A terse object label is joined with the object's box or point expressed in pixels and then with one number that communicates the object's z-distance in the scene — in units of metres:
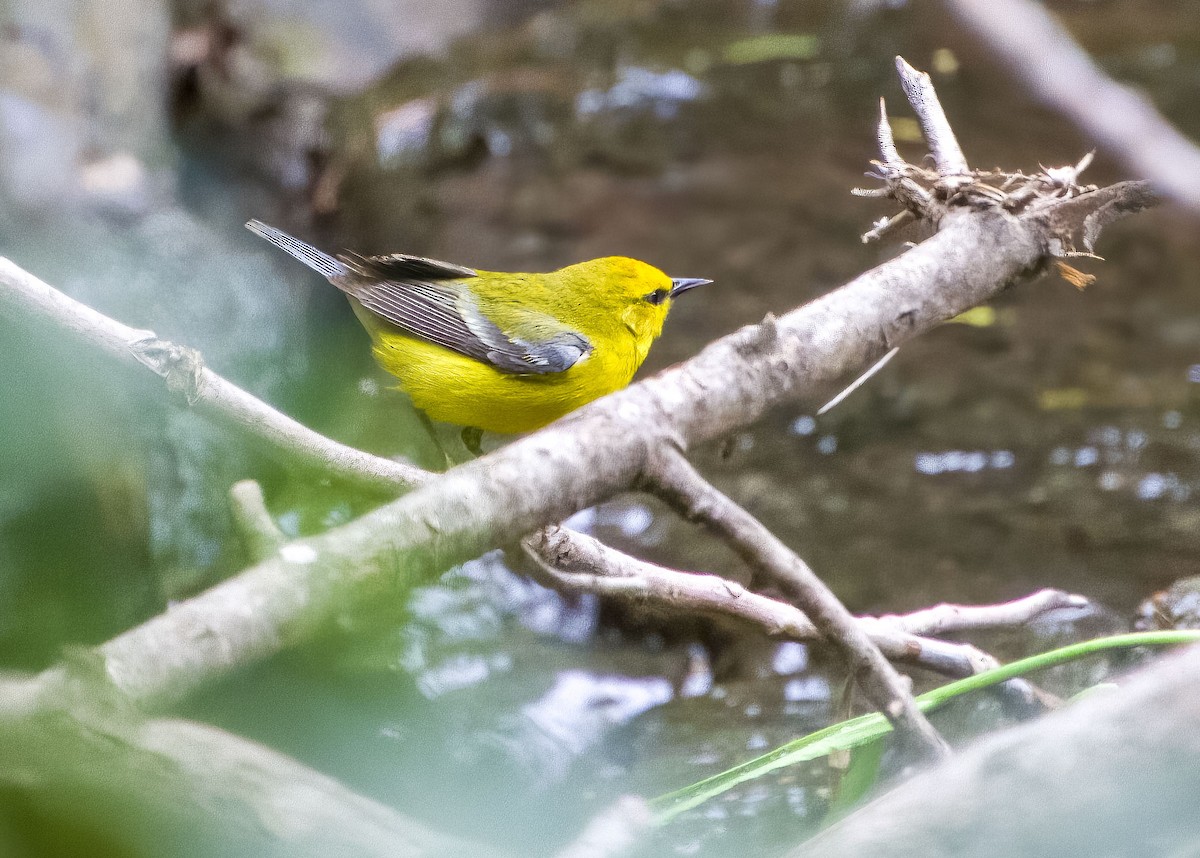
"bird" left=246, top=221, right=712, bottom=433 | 6.20
